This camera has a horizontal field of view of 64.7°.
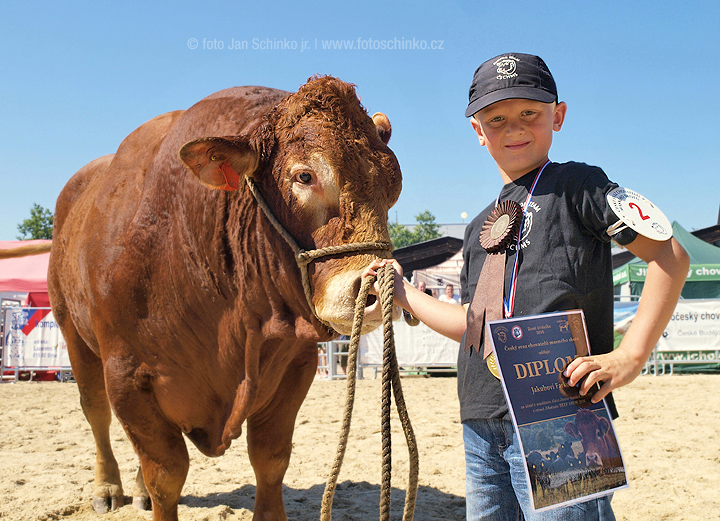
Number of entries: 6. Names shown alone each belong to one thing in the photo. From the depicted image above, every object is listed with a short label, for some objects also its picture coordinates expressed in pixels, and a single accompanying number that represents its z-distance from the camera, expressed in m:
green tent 13.67
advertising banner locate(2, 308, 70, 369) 11.81
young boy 1.46
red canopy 14.49
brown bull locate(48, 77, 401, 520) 2.31
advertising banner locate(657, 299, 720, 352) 11.52
